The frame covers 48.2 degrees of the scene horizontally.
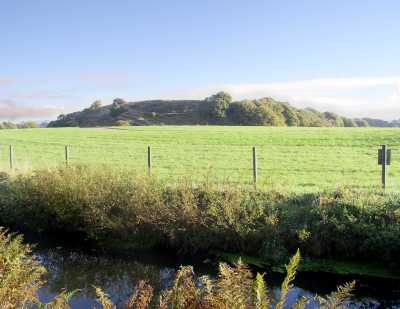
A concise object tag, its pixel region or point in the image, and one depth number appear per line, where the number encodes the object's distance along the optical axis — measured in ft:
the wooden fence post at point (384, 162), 43.62
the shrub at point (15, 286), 11.90
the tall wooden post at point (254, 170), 48.32
